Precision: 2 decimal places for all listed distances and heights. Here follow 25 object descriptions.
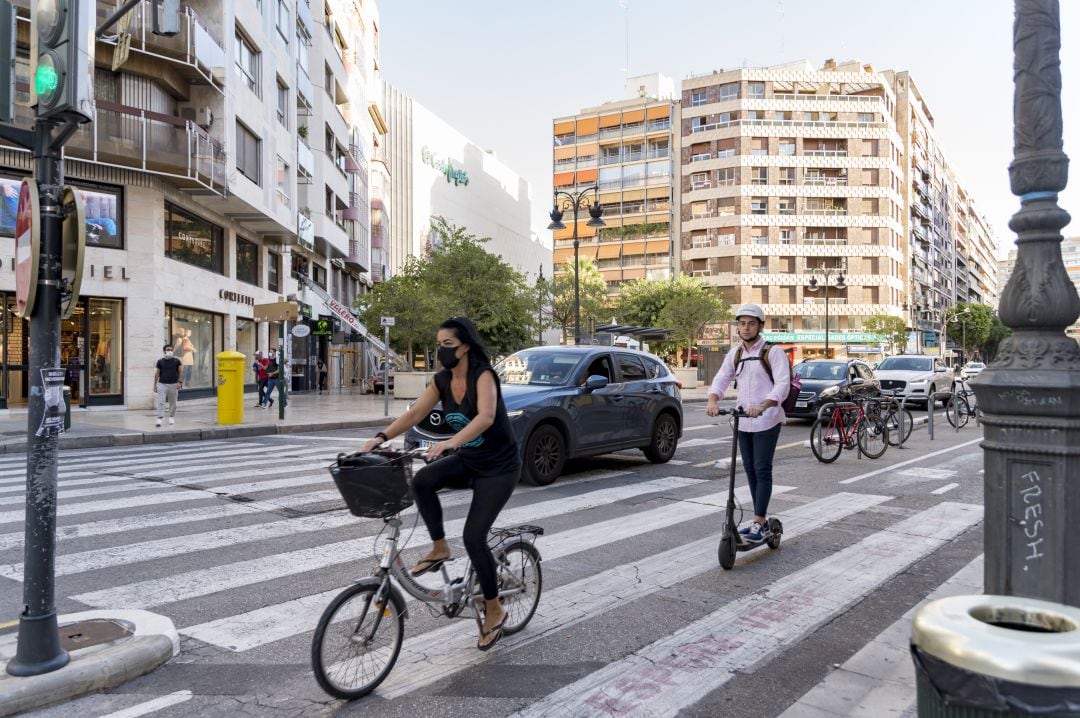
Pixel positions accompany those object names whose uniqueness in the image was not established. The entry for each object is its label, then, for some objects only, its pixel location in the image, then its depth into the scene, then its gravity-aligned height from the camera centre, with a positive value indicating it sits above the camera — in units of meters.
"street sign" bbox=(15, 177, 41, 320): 3.60 +0.50
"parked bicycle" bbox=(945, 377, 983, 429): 17.62 -1.22
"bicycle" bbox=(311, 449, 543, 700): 3.38 -1.12
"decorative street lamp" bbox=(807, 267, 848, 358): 66.44 +6.79
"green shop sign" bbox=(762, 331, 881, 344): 65.62 +1.47
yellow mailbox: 17.70 -0.80
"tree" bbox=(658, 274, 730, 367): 48.12 +2.51
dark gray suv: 9.15 -0.66
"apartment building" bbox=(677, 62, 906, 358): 67.56 +12.95
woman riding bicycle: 3.88 -0.55
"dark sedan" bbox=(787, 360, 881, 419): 17.31 -0.63
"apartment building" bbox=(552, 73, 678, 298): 75.44 +17.81
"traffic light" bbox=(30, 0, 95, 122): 3.63 +1.37
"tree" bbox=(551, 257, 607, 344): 48.88 +3.72
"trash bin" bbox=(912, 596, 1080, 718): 1.69 -0.69
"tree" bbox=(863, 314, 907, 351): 63.72 +2.40
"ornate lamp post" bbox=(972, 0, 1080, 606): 3.01 -0.10
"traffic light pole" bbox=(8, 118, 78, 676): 3.57 -0.47
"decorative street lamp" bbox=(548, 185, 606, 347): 28.91 +5.06
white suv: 23.94 -0.63
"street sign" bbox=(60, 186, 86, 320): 3.69 +0.50
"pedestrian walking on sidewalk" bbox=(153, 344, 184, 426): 17.06 -0.58
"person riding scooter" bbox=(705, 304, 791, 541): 5.89 -0.36
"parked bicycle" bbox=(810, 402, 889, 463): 11.48 -1.18
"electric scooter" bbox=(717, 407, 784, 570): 5.55 -1.32
